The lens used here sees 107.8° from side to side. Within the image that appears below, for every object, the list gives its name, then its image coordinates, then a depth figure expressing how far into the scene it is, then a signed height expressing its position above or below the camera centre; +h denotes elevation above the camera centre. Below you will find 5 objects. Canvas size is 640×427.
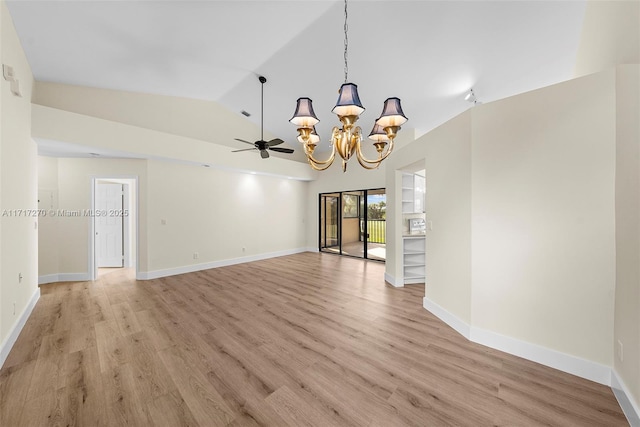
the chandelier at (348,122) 2.19 +0.93
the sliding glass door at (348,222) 7.65 -0.31
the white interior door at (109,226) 5.87 -0.34
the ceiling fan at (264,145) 3.97 +1.19
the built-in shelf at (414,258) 4.57 -0.90
